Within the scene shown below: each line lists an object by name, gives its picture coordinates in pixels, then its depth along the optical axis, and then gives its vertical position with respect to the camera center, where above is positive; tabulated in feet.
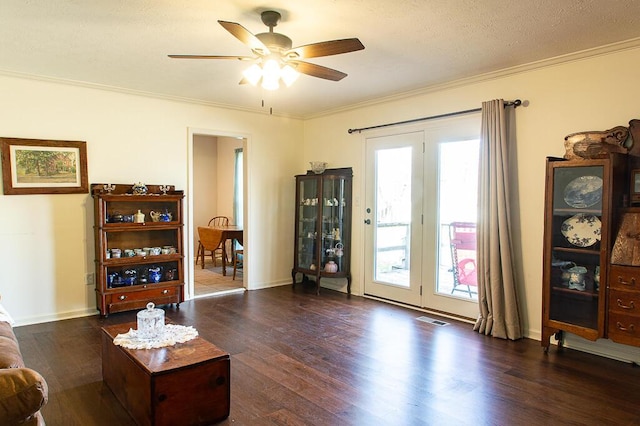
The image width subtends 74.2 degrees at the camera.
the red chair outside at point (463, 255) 13.71 -1.89
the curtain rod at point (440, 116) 12.40 +2.78
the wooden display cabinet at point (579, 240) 9.95 -1.06
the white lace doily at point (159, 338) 7.98 -2.76
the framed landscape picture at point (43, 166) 13.00 +0.99
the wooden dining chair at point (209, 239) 20.69 -2.12
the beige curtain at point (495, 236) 12.14 -1.13
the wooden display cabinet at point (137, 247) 13.91 -1.77
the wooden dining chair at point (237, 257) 21.15 -3.22
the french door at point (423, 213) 13.88 -0.57
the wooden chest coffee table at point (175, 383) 7.00 -3.23
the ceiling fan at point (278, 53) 8.19 +2.98
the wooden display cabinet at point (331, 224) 17.78 -1.13
